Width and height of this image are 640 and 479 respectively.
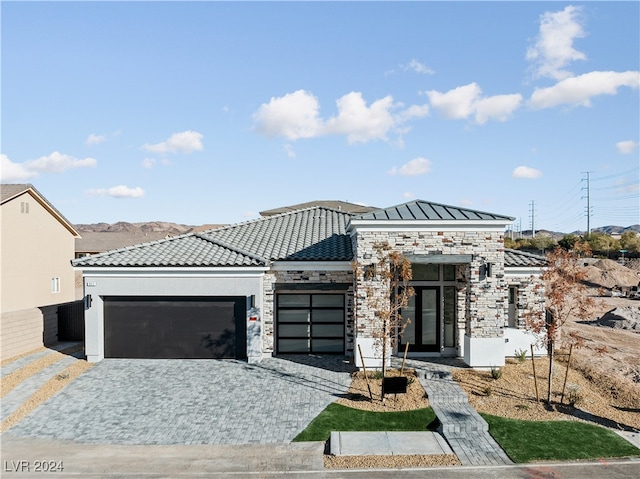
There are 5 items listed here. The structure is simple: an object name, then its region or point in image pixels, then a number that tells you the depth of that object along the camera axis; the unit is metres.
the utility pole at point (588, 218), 91.12
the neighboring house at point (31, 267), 19.92
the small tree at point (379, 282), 15.76
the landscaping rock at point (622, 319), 30.15
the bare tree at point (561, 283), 13.06
